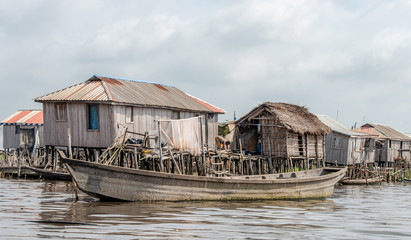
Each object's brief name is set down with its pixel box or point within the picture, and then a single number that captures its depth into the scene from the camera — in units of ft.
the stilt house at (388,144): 143.13
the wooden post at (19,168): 96.37
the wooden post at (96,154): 80.50
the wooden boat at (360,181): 112.57
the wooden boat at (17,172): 96.02
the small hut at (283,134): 91.04
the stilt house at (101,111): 79.51
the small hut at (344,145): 120.57
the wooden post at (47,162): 93.58
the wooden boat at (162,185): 53.26
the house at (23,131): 121.19
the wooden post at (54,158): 92.17
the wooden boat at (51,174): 88.63
